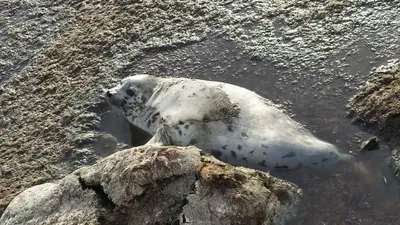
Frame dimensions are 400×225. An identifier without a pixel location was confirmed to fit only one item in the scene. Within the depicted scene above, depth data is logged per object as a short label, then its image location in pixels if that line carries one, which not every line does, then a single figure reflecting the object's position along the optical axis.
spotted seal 4.77
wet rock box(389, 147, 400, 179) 4.41
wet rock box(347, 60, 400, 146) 4.80
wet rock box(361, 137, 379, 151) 4.66
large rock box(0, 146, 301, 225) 4.11
